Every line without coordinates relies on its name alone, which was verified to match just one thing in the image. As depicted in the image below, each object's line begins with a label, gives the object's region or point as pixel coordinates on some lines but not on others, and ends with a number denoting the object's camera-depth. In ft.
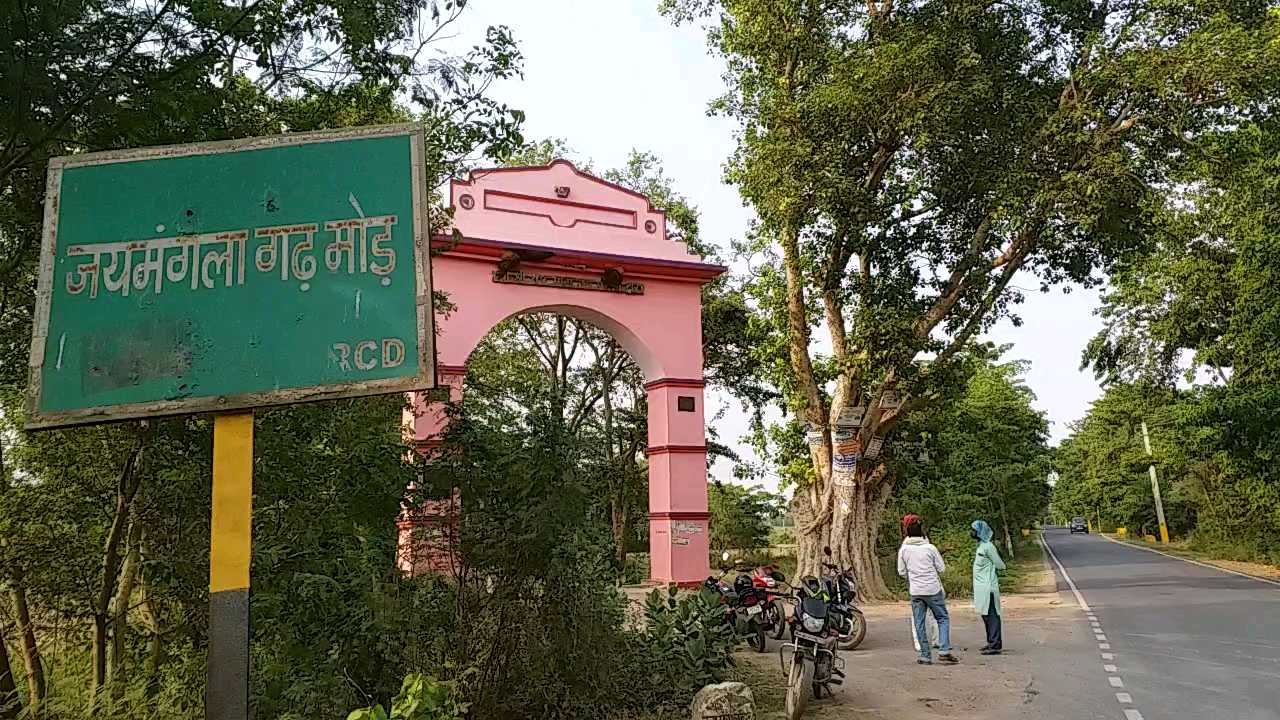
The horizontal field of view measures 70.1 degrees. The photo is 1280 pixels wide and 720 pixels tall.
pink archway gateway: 51.21
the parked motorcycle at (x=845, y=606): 30.48
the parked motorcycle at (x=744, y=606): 36.55
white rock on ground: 20.79
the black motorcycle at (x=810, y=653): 23.93
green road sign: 12.28
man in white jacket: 33.24
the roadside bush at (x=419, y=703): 13.32
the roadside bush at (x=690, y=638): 26.05
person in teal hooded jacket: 34.83
